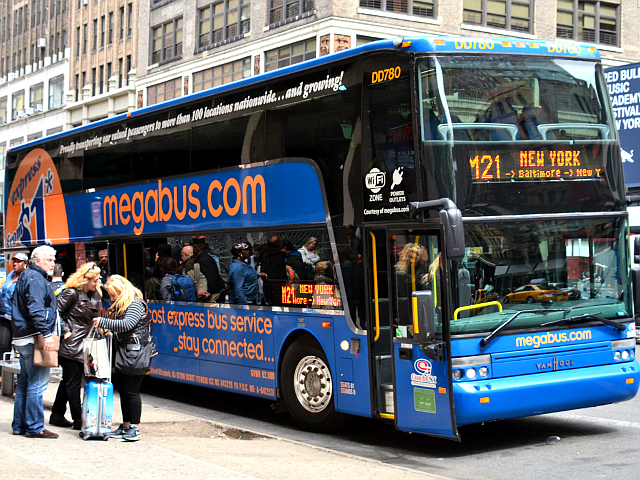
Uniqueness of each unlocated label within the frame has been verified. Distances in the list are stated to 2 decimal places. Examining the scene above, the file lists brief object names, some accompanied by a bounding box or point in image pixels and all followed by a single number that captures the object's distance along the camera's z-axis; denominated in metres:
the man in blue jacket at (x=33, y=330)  8.27
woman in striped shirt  8.71
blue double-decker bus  8.17
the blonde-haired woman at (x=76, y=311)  9.18
